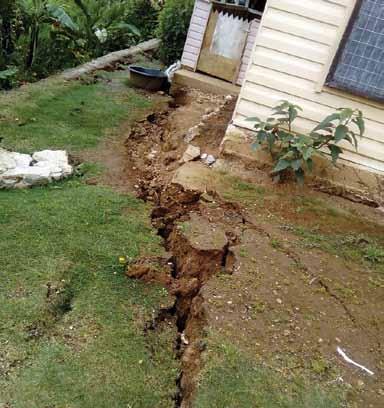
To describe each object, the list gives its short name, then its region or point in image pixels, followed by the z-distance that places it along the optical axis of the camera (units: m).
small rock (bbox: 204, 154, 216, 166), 4.62
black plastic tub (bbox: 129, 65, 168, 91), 6.93
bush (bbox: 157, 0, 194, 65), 7.85
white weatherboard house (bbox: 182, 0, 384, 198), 4.09
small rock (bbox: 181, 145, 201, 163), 4.61
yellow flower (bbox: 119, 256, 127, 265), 3.19
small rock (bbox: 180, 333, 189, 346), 2.78
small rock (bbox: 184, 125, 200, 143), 5.08
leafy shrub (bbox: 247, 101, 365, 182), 4.04
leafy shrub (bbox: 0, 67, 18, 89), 5.85
